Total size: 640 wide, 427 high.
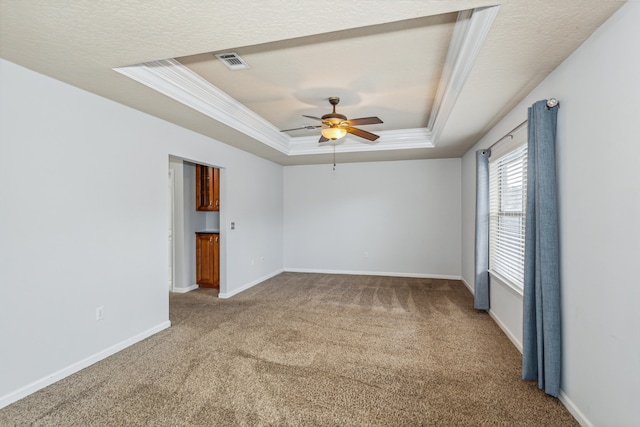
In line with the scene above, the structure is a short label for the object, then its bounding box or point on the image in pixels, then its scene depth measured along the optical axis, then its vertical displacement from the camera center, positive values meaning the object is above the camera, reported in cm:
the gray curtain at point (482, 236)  426 -31
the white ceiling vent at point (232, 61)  274 +133
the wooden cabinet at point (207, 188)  561 +42
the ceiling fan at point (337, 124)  360 +100
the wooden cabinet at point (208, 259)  568 -82
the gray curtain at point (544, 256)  226 -31
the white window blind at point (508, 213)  322 -1
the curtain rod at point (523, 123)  229 +79
